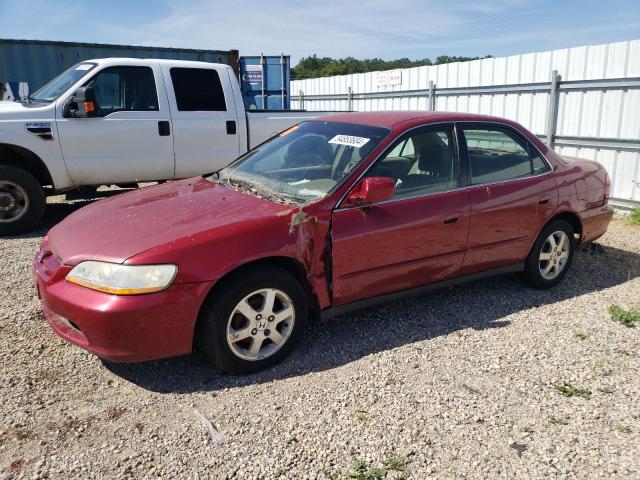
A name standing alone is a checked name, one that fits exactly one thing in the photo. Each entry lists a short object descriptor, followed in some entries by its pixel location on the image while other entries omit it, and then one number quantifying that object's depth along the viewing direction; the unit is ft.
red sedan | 9.56
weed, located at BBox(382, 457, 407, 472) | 8.14
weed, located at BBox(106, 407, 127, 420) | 9.34
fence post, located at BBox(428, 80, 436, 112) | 36.17
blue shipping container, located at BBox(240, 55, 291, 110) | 44.29
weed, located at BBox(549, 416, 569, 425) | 9.32
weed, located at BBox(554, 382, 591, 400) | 10.25
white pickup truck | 20.15
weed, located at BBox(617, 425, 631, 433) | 9.13
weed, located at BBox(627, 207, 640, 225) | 23.99
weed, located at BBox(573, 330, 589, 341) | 12.68
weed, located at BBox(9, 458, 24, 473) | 7.96
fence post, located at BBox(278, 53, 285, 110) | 44.55
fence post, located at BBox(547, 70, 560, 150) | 27.81
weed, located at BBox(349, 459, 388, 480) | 7.93
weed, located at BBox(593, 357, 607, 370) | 11.34
